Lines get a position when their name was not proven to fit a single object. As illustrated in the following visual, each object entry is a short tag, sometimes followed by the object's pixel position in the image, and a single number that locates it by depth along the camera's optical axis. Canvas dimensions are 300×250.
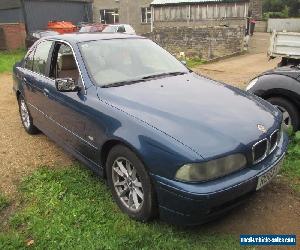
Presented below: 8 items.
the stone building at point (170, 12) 22.02
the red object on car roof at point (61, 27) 22.16
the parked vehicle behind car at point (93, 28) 19.66
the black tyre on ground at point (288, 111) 5.30
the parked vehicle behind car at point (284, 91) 5.24
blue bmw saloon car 3.02
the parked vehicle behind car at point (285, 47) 9.59
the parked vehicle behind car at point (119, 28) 18.88
